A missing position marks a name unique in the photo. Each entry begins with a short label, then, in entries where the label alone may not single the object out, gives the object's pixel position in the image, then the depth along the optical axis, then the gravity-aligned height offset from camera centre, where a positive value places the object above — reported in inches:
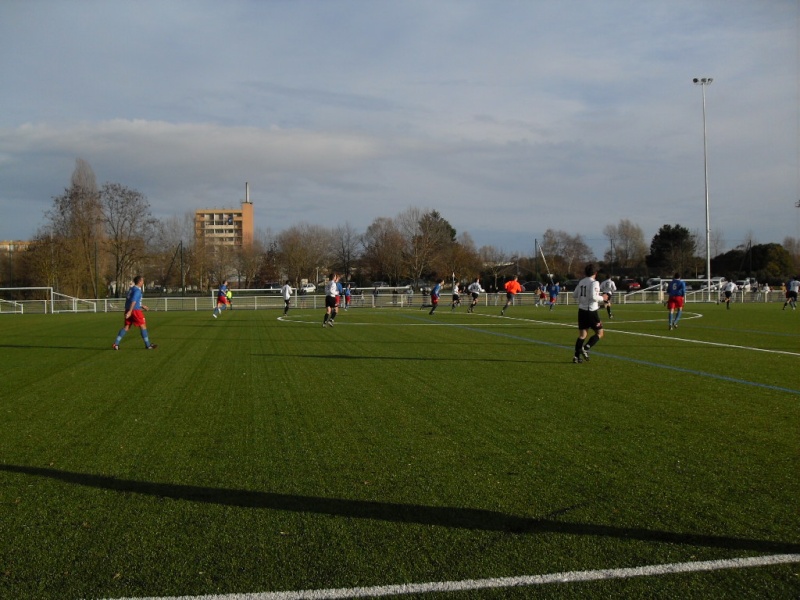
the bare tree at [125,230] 2236.7 +214.3
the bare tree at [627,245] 3801.7 +225.9
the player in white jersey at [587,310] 506.9 -21.0
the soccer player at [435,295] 1301.7 -18.4
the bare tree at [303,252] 3097.9 +177.7
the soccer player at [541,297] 1739.5 -34.2
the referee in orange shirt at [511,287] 1342.3 -4.9
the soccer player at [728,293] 1471.5 -26.5
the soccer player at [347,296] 1678.2 -22.5
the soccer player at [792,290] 1397.6 -20.7
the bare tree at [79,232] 2092.8 +201.4
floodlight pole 1940.2 +597.9
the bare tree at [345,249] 3425.2 +203.9
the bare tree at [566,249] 3494.1 +194.8
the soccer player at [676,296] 845.2 -18.2
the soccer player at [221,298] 1267.2 -17.9
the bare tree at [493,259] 3403.1 +143.7
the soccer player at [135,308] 612.7 -16.7
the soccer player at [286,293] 1323.8 -9.8
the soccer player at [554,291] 1547.9 -17.9
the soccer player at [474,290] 1346.0 -9.7
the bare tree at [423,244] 2947.8 +194.4
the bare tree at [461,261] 3011.8 +114.8
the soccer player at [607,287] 1177.0 -6.8
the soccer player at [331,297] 952.3 -14.1
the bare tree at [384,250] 2992.1 +172.5
